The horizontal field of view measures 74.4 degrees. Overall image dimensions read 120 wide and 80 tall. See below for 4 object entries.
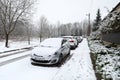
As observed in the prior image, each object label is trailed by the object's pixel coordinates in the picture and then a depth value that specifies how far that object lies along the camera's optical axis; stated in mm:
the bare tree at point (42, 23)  20069
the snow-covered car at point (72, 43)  9368
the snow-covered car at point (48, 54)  4124
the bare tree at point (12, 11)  10441
